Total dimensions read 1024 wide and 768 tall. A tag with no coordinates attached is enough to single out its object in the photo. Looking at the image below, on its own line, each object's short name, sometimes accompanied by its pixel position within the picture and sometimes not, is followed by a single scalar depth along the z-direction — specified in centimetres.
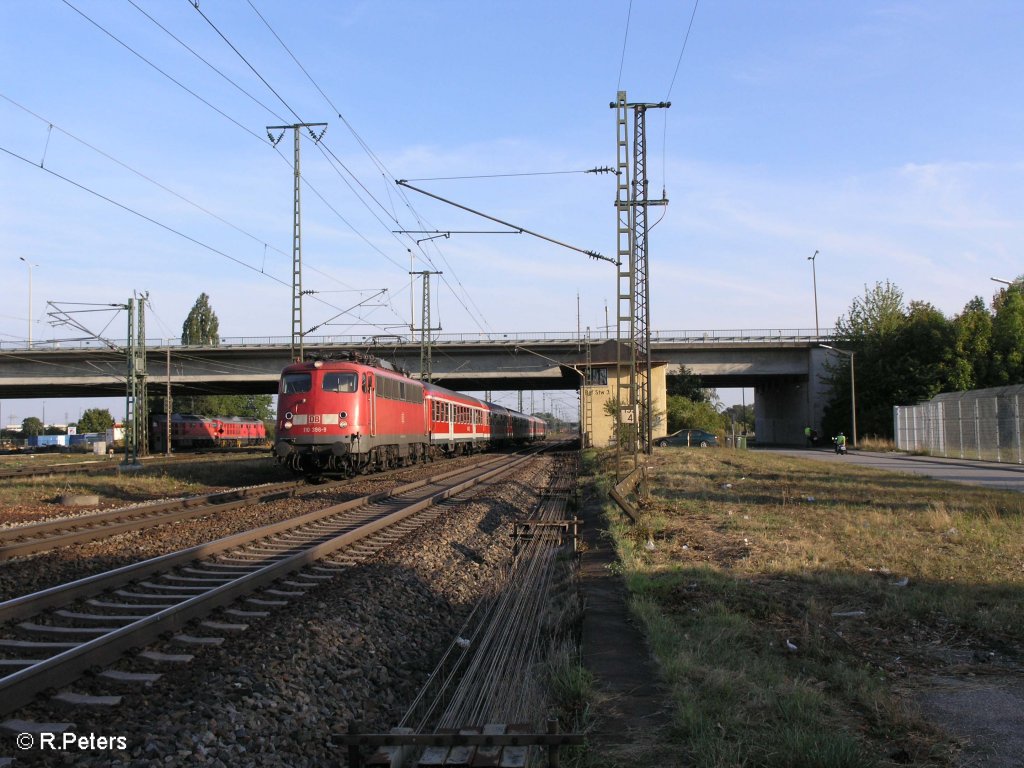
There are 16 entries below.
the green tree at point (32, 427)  13450
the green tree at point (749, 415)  14182
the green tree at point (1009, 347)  4609
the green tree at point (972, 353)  4644
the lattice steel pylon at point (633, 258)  1734
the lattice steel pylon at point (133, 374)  3097
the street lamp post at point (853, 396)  4234
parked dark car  4597
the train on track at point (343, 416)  2036
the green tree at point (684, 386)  5922
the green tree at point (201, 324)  8625
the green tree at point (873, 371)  4967
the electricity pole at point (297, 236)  2736
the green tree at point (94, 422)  11556
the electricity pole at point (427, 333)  4444
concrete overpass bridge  5225
